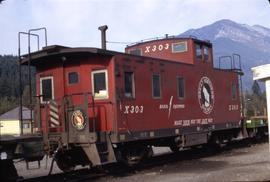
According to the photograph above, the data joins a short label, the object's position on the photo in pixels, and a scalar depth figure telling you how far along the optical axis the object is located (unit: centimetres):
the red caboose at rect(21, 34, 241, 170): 1291
